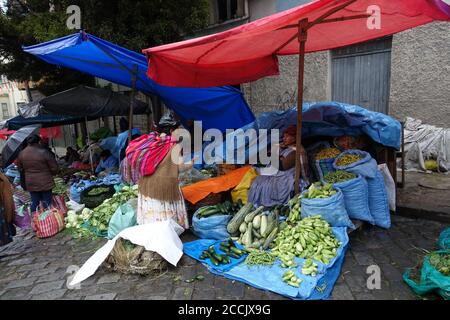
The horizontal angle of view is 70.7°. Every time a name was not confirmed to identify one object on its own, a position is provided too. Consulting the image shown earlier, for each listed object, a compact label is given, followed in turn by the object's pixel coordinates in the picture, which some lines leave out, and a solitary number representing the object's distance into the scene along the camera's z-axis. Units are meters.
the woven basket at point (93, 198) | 6.07
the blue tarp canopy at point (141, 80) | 5.15
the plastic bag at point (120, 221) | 4.51
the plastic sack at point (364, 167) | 4.14
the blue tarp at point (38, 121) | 8.84
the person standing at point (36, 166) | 5.40
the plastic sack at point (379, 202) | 4.20
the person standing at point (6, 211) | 4.40
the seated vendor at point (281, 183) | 4.48
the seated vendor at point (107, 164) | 8.70
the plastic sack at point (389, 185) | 4.75
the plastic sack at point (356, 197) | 3.98
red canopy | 3.06
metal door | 7.68
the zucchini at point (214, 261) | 3.57
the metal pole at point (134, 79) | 5.76
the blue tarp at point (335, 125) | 4.79
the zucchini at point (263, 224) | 3.95
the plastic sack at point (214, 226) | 4.19
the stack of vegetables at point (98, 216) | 5.03
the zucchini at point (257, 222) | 4.03
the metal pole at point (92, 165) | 8.75
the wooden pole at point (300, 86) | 3.70
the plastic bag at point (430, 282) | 2.69
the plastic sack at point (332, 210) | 3.74
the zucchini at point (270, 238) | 3.78
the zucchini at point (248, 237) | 3.87
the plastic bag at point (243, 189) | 4.80
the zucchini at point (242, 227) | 4.06
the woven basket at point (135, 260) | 3.52
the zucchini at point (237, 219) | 4.11
